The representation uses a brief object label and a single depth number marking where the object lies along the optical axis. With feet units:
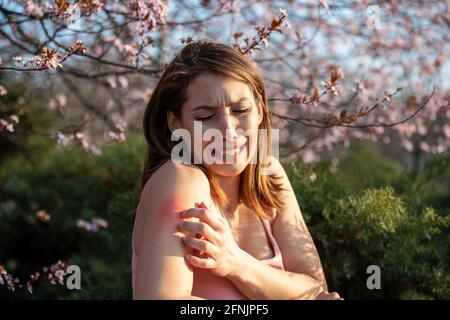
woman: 6.24
